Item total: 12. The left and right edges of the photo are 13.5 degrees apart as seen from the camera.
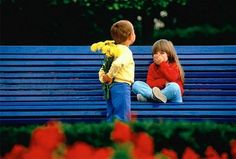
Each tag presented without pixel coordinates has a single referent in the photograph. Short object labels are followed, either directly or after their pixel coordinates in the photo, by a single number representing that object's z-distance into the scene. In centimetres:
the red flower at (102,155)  520
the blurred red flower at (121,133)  581
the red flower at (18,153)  583
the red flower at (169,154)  579
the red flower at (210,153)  658
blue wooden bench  1151
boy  1041
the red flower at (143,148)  539
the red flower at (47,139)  543
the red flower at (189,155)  595
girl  1098
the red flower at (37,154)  510
